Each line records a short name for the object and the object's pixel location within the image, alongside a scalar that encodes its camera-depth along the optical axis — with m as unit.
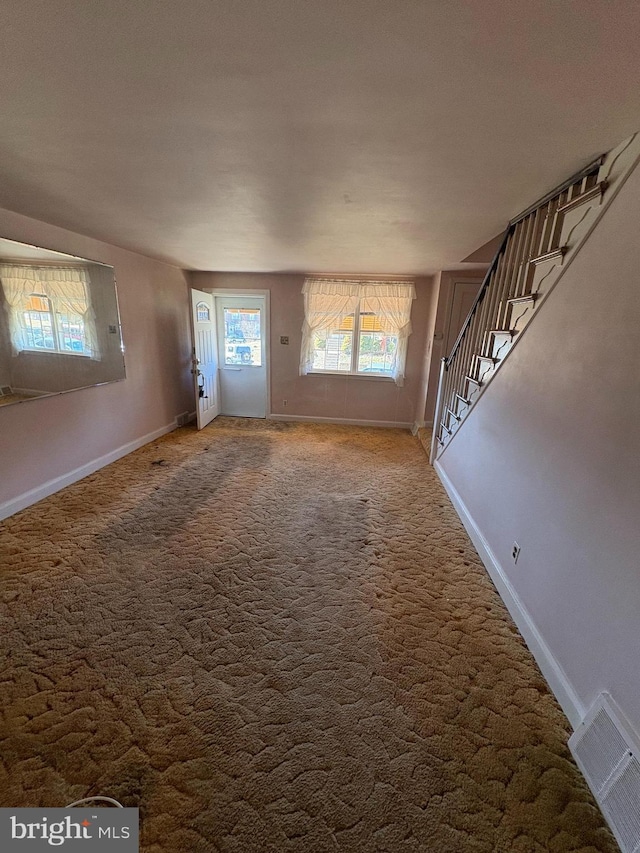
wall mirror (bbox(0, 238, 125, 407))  2.52
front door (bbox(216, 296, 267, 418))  5.36
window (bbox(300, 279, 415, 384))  4.91
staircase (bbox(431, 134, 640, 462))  1.52
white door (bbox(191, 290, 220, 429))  4.73
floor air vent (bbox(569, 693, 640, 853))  1.03
